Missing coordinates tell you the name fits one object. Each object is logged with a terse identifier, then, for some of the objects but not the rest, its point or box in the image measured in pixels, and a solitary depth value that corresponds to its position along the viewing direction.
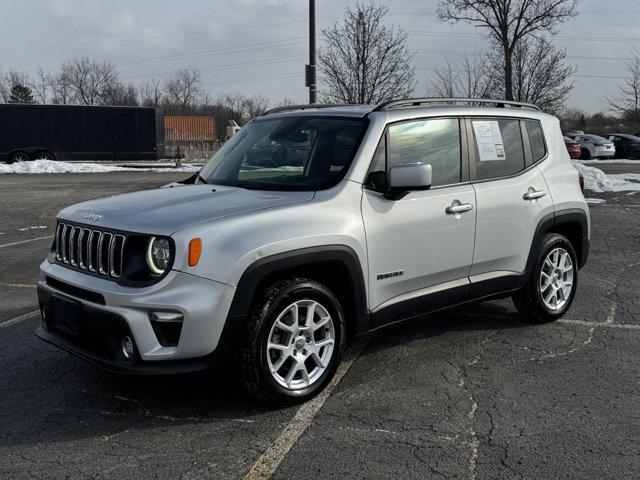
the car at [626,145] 34.53
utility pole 16.12
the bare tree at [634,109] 52.29
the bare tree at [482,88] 33.50
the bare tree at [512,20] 30.94
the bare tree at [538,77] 31.61
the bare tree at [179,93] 81.81
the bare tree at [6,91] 75.88
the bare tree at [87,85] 78.56
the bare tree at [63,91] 78.69
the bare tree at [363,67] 21.84
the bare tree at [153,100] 79.06
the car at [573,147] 25.24
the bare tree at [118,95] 76.62
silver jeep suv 3.37
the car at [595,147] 33.41
